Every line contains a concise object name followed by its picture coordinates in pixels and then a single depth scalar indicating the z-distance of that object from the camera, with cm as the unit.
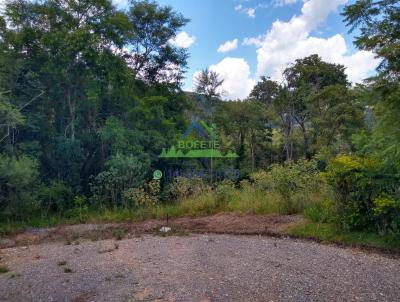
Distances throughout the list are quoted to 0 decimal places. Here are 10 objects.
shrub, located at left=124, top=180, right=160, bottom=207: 752
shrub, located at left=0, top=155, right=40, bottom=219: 641
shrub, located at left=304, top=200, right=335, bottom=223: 528
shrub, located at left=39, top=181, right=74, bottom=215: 750
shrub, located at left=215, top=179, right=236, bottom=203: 741
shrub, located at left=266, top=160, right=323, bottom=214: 632
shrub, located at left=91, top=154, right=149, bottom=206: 776
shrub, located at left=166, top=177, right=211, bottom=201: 792
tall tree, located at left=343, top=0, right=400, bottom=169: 338
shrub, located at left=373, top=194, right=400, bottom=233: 420
